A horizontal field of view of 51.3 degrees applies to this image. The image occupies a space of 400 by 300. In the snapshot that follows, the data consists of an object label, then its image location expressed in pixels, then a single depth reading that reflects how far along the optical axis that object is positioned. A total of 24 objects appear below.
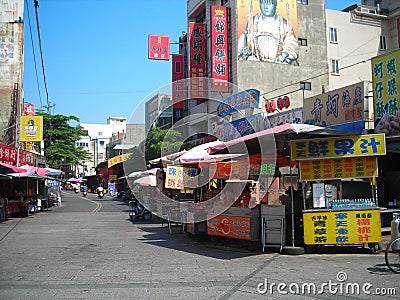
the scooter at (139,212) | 19.35
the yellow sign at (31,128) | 24.98
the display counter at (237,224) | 9.73
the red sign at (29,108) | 35.22
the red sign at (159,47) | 29.52
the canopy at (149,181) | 18.30
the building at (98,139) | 87.50
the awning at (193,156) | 11.88
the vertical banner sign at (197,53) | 30.53
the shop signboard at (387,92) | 13.08
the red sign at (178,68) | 35.38
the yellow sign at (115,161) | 38.29
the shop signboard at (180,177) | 12.59
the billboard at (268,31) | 29.78
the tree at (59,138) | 44.94
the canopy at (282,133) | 8.64
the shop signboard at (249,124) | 21.35
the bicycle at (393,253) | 7.01
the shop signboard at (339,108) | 14.35
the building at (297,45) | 29.92
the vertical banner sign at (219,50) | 28.42
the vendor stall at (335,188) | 9.08
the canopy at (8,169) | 18.82
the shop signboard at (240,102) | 23.64
